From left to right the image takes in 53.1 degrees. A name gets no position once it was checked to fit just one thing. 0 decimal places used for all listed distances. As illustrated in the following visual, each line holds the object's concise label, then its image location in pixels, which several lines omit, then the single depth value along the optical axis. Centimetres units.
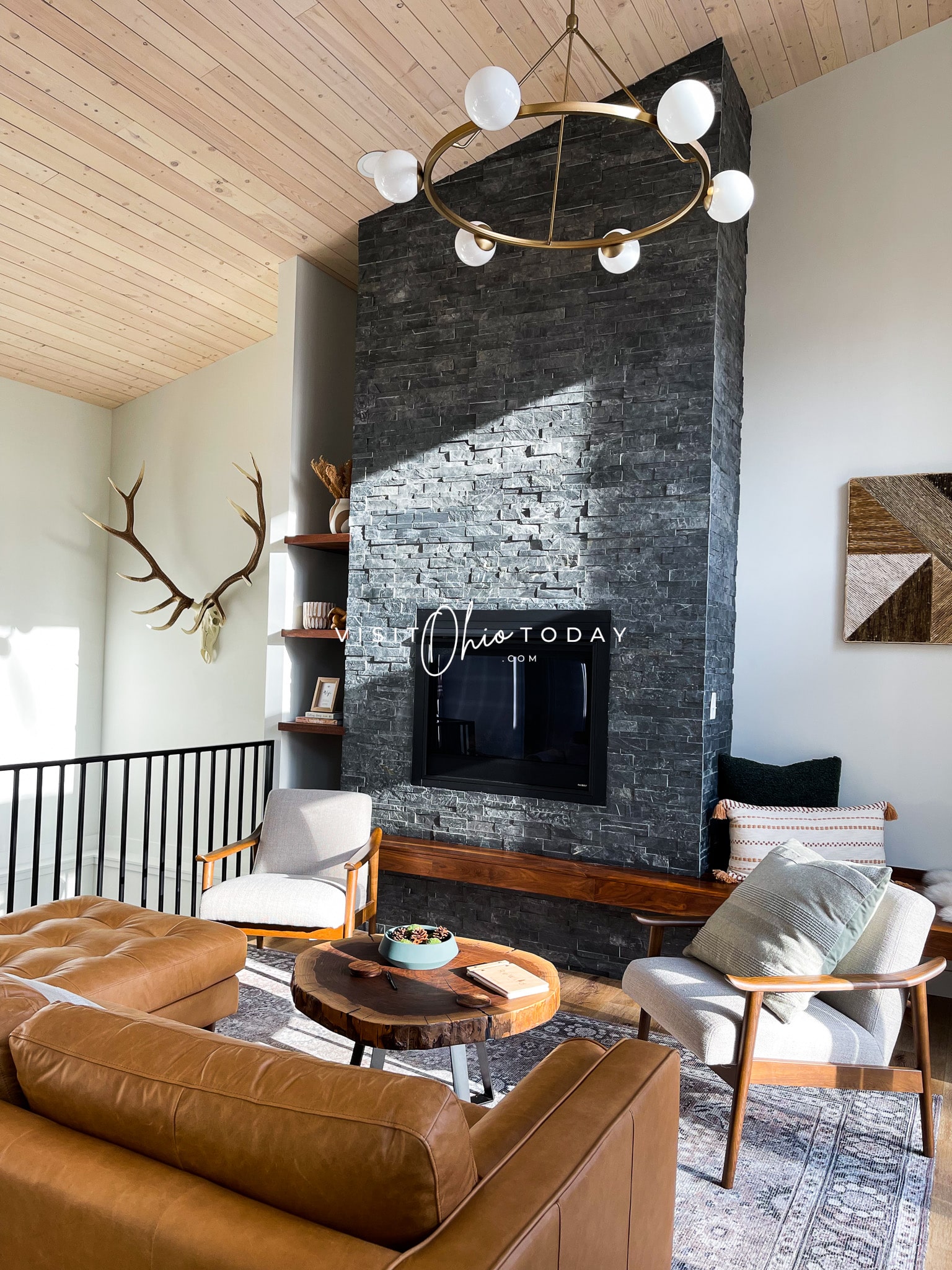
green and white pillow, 261
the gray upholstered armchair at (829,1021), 251
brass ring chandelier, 211
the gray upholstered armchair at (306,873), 363
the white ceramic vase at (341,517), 488
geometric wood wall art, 402
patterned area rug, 221
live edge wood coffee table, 230
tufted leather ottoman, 260
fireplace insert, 414
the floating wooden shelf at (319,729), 479
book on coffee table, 253
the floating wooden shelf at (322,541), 480
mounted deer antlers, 596
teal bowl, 270
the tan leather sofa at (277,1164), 115
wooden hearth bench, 376
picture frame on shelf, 493
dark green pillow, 406
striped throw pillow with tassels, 383
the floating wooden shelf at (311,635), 478
